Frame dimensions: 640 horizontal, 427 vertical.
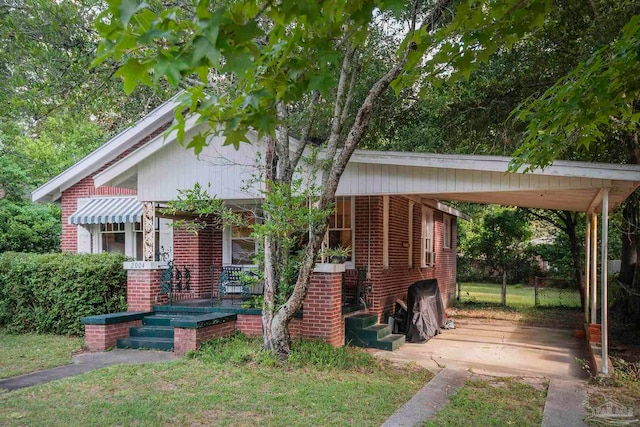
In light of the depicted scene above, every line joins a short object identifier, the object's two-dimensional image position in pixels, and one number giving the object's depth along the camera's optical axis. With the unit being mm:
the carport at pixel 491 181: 7453
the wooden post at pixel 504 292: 17028
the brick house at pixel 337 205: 8508
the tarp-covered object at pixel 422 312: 10750
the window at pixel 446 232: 17922
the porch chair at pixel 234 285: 10391
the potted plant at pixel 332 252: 8160
